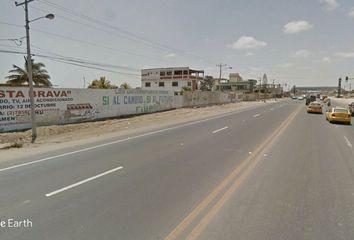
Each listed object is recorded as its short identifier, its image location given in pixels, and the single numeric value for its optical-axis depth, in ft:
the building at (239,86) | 455.63
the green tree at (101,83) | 173.78
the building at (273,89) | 437.99
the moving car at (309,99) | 169.37
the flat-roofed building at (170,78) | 282.56
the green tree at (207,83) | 346.13
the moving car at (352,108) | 93.27
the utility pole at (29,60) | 48.75
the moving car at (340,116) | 66.44
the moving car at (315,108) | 98.83
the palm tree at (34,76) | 115.03
